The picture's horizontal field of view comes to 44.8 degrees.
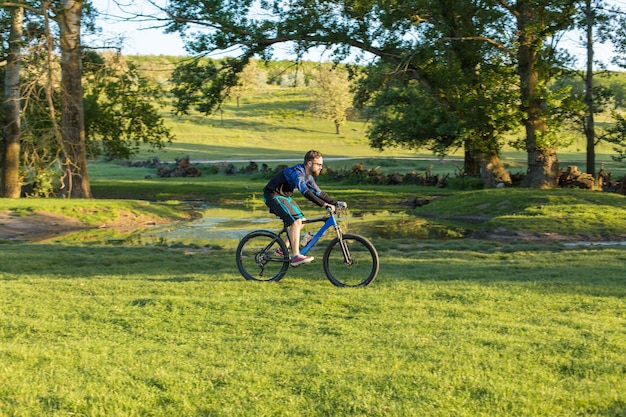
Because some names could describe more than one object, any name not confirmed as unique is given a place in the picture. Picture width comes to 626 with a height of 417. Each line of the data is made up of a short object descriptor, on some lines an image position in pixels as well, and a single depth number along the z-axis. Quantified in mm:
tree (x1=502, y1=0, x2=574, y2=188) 26559
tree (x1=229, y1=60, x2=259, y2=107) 131775
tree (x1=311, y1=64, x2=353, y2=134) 114438
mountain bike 10633
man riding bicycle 10289
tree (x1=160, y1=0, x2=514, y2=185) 28109
